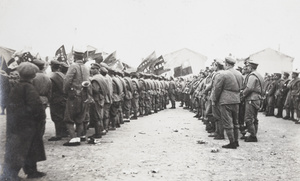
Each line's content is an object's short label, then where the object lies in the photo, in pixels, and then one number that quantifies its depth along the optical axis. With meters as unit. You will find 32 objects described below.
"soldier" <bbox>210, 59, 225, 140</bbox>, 8.11
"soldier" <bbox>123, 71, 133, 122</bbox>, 12.67
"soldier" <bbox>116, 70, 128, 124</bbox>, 11.81
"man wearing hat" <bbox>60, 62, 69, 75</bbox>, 8.92
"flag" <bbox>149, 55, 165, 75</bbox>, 21.06
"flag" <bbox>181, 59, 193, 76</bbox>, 25.67
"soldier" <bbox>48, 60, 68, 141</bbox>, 8.57
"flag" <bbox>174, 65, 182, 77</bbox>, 25.48
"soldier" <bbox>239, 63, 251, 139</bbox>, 9.45
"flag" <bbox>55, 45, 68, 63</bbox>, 11.64
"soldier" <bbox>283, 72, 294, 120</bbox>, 14.35
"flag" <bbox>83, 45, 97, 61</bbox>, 13.06
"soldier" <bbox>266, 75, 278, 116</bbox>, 16.12
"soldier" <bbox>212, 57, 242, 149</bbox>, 7.57
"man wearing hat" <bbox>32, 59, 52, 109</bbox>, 7.15
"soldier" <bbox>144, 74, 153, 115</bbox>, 15.66
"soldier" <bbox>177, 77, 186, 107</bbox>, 26.86
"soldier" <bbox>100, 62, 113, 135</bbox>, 9.42
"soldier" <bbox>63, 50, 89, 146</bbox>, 7.69
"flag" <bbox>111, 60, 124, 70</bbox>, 18.66
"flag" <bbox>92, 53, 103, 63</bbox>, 12.89
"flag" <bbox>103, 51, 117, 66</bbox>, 15.16
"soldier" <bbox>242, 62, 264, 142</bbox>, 8.49
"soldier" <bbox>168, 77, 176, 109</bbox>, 20.92
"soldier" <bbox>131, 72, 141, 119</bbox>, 13.78
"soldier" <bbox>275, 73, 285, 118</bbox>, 15.58
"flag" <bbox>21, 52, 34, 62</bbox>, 8.88
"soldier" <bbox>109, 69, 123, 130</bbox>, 10.55
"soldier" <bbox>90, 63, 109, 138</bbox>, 8.84
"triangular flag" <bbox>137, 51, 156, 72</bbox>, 20.00
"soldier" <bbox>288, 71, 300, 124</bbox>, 13.49
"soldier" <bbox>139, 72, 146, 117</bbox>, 14.84
